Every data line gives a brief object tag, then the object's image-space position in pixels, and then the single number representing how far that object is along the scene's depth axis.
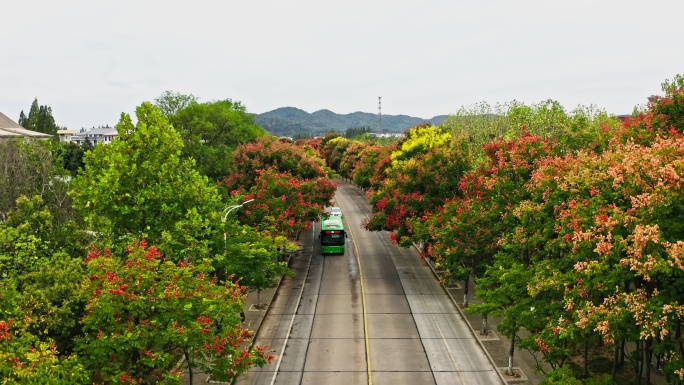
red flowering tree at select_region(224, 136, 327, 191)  45.56
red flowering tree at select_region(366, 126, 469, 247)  39.28
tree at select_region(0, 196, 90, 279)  17.23
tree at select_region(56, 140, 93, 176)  82.31
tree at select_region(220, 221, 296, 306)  28.11
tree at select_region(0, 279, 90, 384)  12.89
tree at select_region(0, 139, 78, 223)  36.94
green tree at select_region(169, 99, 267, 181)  56.19
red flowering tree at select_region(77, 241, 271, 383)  15.90
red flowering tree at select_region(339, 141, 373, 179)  110.44
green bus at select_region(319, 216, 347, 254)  51.12
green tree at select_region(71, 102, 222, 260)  21.59
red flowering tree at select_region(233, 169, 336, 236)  38.47
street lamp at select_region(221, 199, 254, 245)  27.98
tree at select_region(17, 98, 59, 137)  94.25
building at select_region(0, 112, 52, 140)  67.60
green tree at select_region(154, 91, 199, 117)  71.62
